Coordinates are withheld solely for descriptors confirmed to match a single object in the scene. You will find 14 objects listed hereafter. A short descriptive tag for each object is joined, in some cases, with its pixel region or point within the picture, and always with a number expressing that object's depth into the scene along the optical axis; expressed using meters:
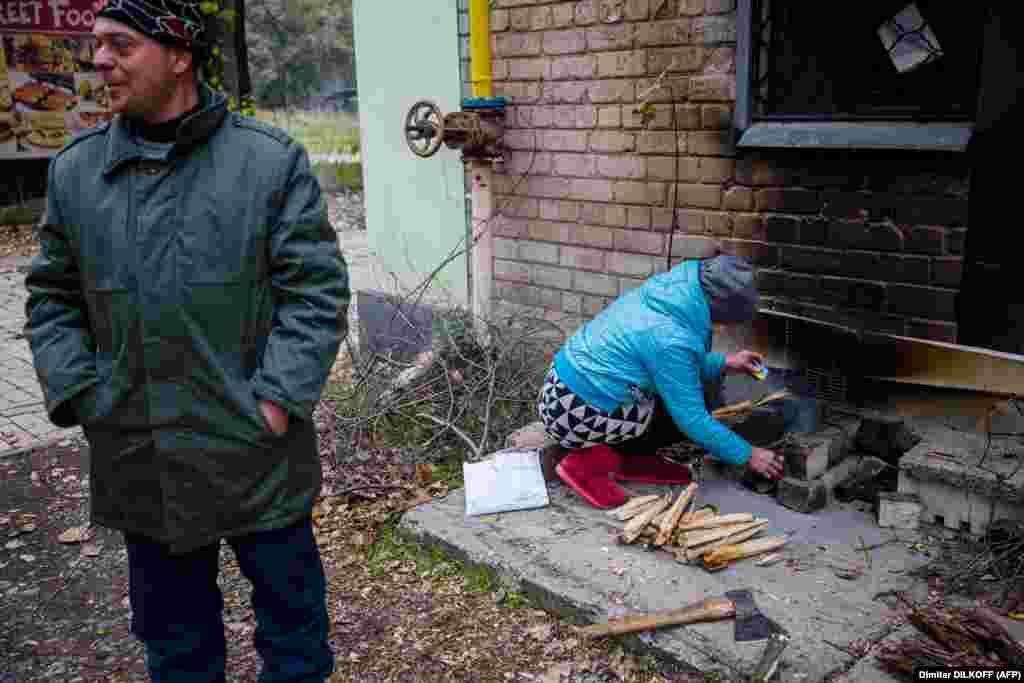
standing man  2.27
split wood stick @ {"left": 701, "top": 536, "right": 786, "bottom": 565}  3.62
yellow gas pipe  5.68
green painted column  6.34
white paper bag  4.22
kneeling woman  3.93
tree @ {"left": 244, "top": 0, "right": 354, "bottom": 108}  31.11
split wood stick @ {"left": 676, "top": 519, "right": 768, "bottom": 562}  3.68
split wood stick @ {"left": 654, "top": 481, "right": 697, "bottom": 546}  3.79
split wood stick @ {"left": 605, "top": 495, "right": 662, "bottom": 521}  4.07
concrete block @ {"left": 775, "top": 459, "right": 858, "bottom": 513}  4.09
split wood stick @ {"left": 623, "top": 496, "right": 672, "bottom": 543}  3.82
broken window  4.00
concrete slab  3.14
